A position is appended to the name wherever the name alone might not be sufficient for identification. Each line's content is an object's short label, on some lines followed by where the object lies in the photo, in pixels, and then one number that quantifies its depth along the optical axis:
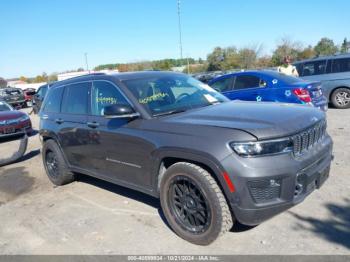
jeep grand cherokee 3.18
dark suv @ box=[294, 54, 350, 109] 11.39
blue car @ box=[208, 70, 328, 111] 8.22
